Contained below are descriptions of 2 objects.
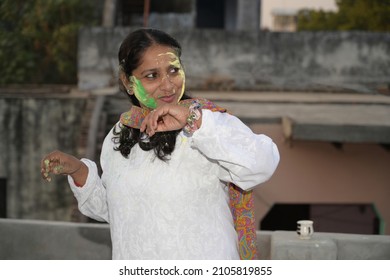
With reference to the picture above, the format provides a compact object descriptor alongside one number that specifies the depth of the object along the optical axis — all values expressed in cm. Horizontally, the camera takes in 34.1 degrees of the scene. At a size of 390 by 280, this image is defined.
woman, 220
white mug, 434
